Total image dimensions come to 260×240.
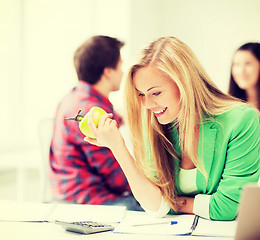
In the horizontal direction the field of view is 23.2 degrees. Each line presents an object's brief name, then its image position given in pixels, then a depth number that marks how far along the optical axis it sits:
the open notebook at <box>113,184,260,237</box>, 1.27
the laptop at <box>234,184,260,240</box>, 1.25
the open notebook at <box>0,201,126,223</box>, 1.62
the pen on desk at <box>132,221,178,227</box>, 1.56
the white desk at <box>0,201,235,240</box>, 1.48
